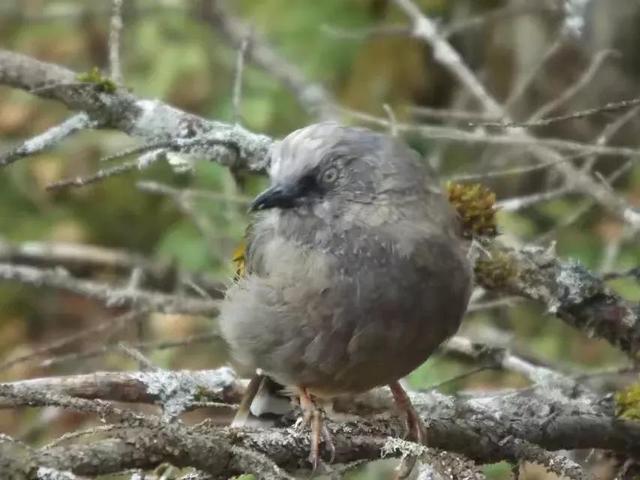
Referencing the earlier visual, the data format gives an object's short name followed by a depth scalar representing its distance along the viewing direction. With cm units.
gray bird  682
